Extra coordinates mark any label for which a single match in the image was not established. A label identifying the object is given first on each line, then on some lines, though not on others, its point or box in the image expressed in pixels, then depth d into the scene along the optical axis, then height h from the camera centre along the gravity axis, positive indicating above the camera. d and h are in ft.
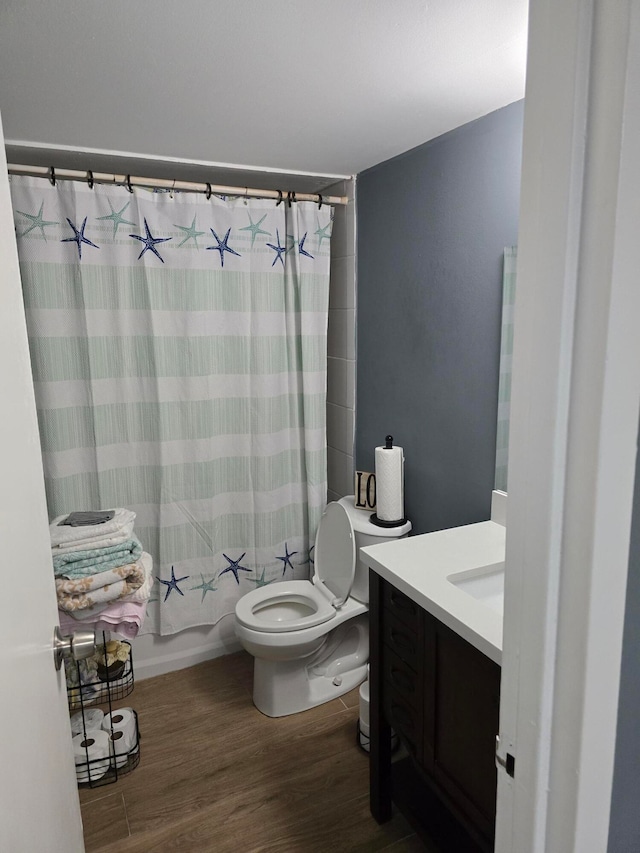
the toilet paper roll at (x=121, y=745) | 6.86 -4.77
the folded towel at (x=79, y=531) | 5.77 -2.02
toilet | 7.41 -3.82
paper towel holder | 7.78 -2.62
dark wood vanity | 4.51 -3.36
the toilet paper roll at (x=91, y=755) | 6.65 -4.74
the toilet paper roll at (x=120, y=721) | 6.97 -4.61
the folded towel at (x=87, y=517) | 6.11 -2.00
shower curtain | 7.52 -0.70
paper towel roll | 7.66 -2.08
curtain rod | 7.13 +1.68
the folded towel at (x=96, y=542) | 5.73 -2.12
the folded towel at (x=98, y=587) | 5.60 -2.49
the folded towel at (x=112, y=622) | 5.82 -2.91
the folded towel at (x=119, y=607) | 5.80 -2.75
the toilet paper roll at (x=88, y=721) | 6.94 -4.60
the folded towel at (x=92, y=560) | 5.68 -2.26
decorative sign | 8.25 -2.35
